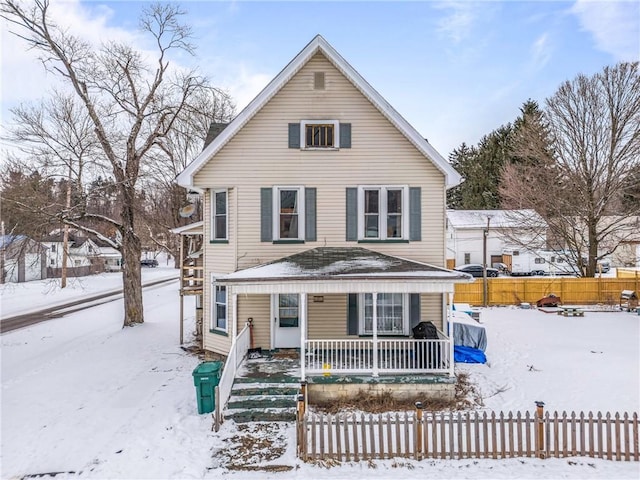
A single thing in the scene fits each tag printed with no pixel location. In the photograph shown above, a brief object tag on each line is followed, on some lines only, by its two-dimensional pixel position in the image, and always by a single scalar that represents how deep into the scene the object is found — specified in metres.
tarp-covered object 12.45
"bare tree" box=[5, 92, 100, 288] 16.75
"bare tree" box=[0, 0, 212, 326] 16.56
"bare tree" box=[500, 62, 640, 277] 22.69
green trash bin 8.48
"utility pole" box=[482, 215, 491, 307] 22.78
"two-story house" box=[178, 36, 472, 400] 11.47
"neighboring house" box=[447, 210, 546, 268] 36.69
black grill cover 10.23
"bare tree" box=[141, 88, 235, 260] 25.02
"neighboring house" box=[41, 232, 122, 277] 41.16
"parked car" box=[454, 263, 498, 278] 33.59
